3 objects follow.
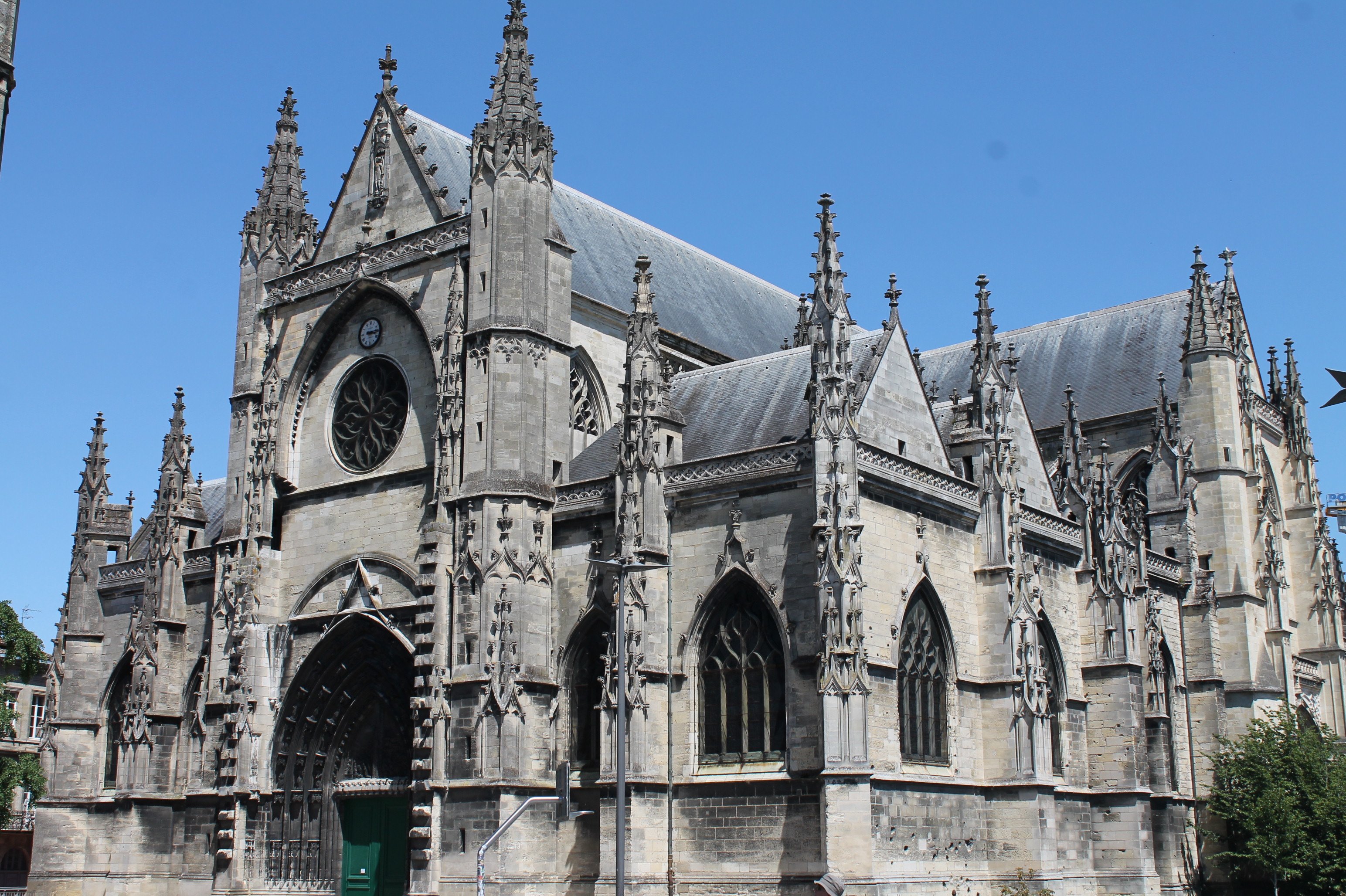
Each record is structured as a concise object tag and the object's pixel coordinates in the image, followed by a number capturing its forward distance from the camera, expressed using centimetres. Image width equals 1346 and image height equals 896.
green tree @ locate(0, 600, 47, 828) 4678
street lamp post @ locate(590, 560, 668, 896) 2105
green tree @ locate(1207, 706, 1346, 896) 3198
